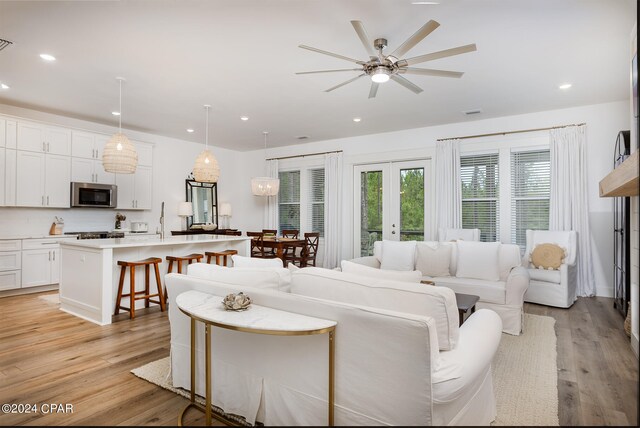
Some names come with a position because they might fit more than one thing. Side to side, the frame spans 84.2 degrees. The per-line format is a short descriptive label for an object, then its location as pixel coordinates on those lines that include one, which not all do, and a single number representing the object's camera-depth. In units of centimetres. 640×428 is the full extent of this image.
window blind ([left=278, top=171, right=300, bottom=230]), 818
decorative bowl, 184
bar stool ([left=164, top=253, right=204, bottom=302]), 457
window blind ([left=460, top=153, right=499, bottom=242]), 588
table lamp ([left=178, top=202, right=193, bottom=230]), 728
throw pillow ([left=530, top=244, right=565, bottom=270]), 470
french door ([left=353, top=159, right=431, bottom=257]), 656
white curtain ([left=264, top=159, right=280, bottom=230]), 838
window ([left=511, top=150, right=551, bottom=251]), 552
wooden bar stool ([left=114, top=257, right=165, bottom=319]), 405
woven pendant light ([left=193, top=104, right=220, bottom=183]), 517
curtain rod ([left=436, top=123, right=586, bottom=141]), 533
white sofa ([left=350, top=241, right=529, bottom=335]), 362
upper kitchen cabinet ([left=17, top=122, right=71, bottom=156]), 516
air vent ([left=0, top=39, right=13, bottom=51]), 327
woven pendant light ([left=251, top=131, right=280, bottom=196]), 692
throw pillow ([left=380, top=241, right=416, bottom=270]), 468
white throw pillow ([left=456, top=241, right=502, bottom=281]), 418
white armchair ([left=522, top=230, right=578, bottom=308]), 449
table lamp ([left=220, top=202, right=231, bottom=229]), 812
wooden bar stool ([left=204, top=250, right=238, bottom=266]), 514
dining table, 612
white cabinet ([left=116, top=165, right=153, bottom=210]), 636
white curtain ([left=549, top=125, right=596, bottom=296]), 512
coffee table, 285
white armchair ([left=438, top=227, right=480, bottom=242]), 564
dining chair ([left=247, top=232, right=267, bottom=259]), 642
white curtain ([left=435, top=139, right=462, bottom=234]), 605
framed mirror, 773
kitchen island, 386
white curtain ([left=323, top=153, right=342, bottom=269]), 733
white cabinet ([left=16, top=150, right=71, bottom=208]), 516
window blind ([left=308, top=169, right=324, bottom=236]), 786
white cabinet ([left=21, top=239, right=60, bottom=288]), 513
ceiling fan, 274
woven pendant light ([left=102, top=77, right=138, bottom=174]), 423
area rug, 206
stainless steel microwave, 566
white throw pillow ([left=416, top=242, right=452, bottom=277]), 449
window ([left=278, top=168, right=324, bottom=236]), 789
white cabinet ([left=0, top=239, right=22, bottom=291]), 493
